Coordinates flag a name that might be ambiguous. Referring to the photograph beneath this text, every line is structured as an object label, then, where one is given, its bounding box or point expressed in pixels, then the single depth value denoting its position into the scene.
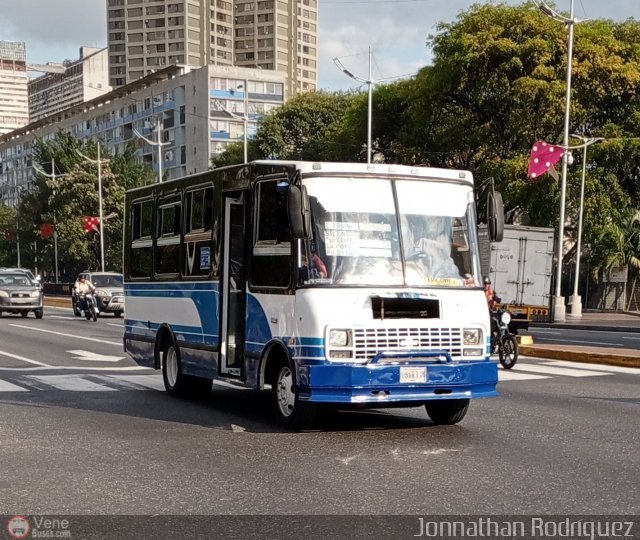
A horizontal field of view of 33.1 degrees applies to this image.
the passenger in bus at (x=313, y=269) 10.16
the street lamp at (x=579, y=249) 43.73
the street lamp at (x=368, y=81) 47.70
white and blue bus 9.98
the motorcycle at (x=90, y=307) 36.81
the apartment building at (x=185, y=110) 107.56
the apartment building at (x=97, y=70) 185.50
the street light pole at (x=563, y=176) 36.44
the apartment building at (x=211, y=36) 157.75
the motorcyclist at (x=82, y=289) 38.03
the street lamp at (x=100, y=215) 67.50
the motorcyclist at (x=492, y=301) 19.02
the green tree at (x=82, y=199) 78.31
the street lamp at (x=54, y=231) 80.81
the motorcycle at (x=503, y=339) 17.97
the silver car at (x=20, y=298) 39.44
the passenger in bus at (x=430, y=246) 10.50
